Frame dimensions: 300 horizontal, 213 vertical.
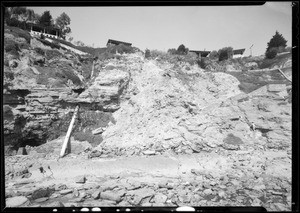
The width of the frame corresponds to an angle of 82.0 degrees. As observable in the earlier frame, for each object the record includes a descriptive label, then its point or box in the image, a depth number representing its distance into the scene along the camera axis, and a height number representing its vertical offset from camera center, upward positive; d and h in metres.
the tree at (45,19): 28.25 +14.41
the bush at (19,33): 18.22 +7.97
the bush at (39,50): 18.27 +6.00
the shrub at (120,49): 21.42 +7.19
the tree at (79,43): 28.77 +10.77
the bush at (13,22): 22.44 +11.49
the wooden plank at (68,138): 12.05 -2.42
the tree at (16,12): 28.72 +15.81
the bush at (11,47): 15.50 +5.43
